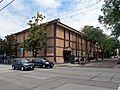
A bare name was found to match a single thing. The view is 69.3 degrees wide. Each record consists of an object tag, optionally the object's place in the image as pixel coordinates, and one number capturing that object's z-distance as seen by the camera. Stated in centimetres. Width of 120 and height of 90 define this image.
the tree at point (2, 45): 2177
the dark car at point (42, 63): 1370
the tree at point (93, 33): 2374
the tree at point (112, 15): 1257
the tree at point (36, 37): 1722
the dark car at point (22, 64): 1157
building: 1827
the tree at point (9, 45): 2161
